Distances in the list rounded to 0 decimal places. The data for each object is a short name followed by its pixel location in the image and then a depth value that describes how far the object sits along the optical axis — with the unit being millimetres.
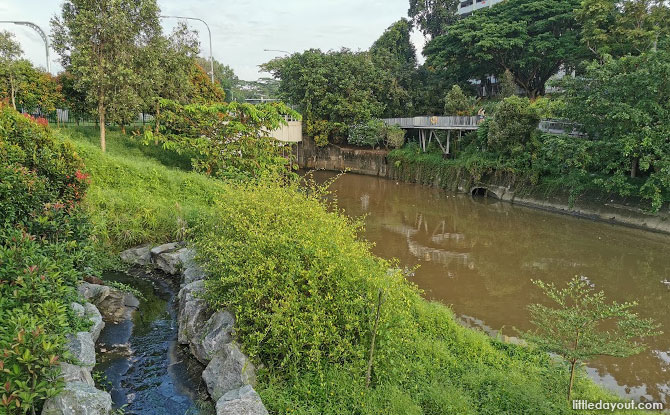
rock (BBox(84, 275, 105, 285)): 7641
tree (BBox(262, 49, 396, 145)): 29594
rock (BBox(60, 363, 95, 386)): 4395
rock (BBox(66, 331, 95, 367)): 4754
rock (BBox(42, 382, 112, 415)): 3943
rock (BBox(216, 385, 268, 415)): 4238
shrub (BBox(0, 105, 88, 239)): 5578
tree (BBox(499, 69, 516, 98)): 25547
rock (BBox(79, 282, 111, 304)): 6980
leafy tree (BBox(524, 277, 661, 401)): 4852
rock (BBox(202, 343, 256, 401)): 4863
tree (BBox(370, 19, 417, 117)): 30875
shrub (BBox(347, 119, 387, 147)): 28859
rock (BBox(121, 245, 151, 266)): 9516
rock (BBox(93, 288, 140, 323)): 7148
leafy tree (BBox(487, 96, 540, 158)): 19172
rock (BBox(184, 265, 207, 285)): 7663
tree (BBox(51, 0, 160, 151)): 14469
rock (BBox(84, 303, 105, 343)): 5834
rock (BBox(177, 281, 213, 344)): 6320
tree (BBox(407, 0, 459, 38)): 35562
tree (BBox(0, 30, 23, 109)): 16859
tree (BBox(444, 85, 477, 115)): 25758
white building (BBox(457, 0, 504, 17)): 40000
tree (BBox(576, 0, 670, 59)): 18453
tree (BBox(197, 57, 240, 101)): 53906
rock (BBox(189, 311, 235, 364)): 5523
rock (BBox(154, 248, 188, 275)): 9031
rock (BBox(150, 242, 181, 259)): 9391
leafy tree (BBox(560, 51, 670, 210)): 13805
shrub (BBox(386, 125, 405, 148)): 28438
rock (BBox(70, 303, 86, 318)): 5353
